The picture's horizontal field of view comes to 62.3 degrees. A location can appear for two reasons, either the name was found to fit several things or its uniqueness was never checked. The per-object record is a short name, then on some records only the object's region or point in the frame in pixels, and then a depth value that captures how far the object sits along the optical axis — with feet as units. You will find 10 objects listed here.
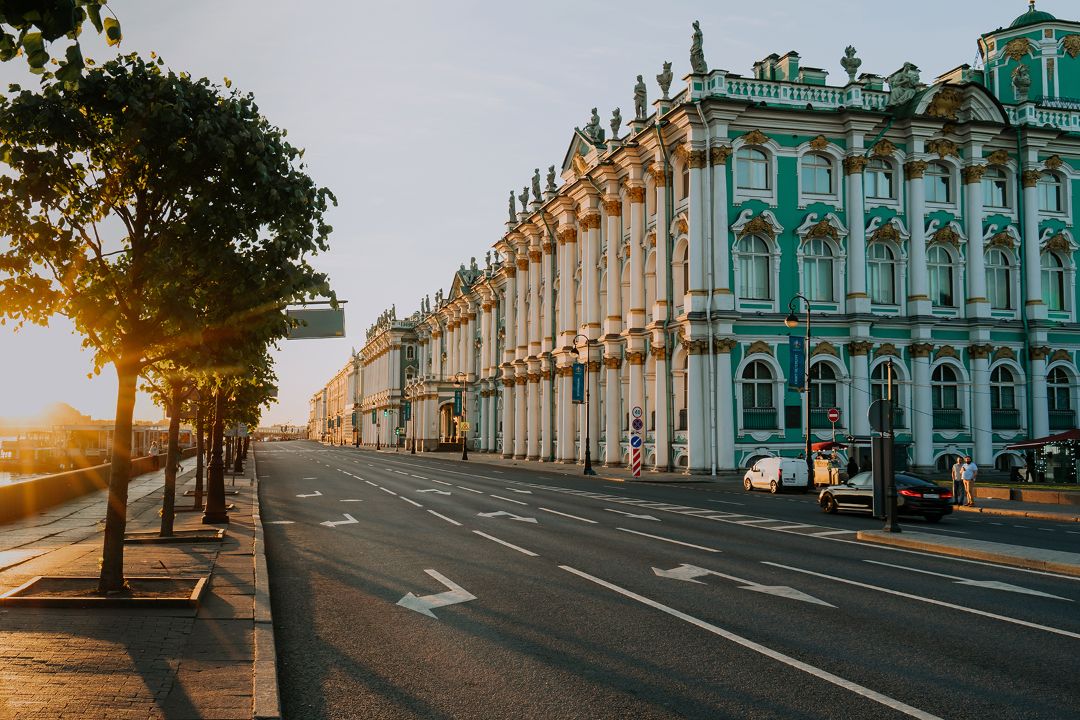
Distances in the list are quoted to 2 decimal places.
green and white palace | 151.94
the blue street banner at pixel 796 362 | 143.02
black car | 78.02
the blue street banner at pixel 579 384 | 184.85
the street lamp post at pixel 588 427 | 163.53
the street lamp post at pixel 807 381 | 121.80
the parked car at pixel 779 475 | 119.55
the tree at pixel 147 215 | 34.12
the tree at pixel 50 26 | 13.69
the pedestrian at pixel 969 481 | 96.65
